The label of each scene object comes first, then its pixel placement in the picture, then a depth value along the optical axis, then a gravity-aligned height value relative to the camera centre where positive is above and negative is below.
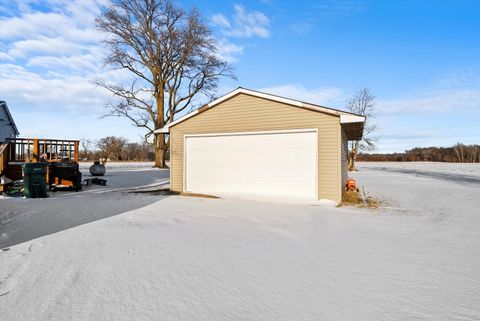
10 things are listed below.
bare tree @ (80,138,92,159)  52.24 +3.22
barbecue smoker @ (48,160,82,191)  9.90 -0.50
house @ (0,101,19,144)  17.22 +2.76
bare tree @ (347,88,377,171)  27.73 +5.22
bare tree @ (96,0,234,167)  21.78 +9.45
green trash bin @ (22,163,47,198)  7.84 -0.54
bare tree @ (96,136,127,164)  49.92 +3.01
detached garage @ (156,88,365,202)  8.12 +0.47
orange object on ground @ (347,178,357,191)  11.12 -1.10
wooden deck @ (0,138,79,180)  9.08 +0.36
